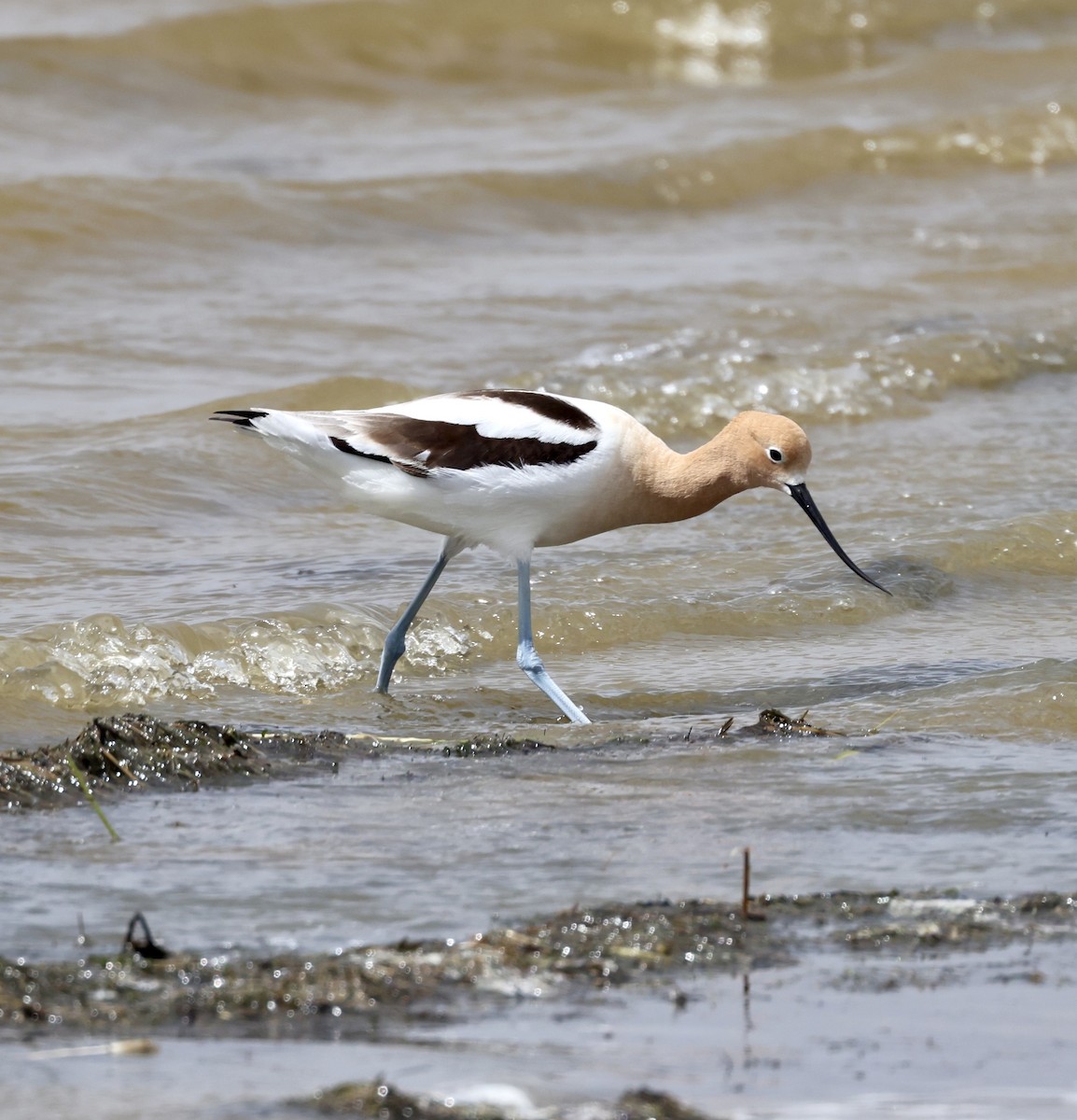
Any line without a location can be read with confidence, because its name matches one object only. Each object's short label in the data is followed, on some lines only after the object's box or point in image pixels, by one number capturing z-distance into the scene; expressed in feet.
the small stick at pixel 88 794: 29.86
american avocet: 42.70
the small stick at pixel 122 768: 33.47
